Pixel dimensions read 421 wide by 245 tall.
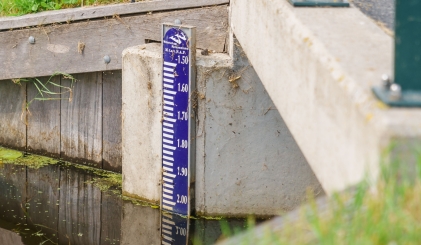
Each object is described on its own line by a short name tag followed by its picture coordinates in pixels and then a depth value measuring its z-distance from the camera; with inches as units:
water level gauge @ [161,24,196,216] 184.5
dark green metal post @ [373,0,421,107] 75.9
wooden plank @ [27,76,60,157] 226.7
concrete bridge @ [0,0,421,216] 121.8
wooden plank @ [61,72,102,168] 218.2
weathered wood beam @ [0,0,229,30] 193.9
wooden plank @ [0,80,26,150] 230.4
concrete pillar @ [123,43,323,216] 186.2
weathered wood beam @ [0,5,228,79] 193.2
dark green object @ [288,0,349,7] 117.6
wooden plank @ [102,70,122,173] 214.5
